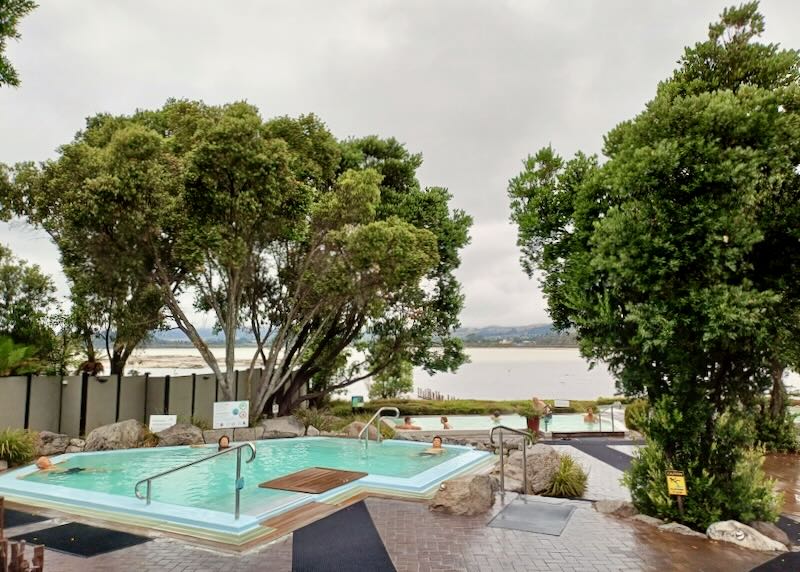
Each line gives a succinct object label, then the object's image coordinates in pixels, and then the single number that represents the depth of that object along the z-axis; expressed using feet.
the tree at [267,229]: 53.36
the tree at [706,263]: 24.45
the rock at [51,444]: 47.65
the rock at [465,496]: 29.99
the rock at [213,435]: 55.42
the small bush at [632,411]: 64.51
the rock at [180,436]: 52.46
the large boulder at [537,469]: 35.73
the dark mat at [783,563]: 22.29
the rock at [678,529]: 26.12
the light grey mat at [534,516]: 27.66
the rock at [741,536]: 24.50
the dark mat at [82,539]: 24.64
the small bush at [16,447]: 42.78
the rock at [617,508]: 29.37
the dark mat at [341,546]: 22.57
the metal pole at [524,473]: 34.63
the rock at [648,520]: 27.68
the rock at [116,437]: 49.08
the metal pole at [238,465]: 27.38
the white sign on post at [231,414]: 51.26
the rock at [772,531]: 25.98
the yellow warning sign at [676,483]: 26.61
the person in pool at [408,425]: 65.10
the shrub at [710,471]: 26.78
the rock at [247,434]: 55.57
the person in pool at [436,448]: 49.16
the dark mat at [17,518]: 28.48
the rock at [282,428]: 57.77
